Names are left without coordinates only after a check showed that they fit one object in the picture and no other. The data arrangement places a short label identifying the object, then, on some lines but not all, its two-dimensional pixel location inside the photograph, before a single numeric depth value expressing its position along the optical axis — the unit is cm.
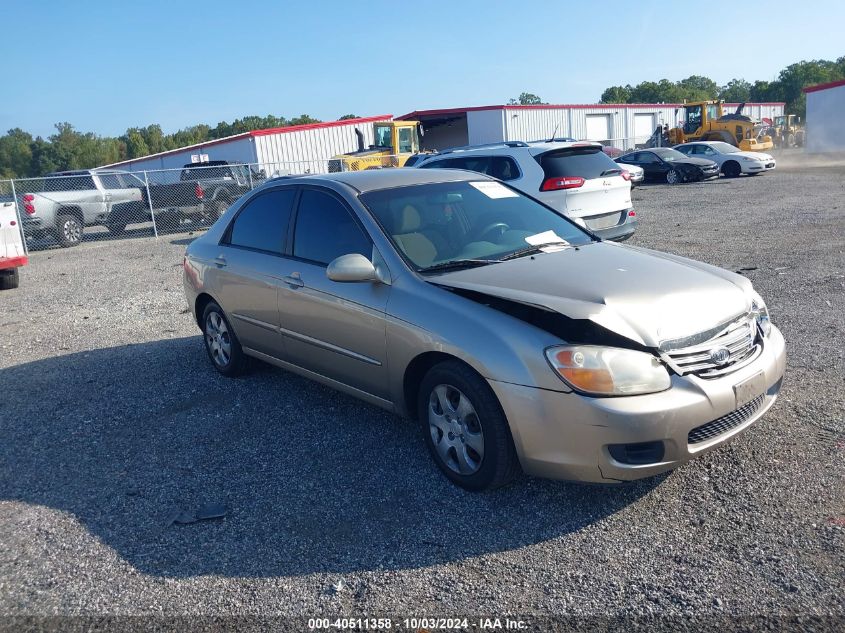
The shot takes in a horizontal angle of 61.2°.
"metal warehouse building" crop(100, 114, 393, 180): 3478
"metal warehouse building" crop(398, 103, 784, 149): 4303
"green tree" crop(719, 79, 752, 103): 11642
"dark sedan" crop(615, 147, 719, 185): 2591
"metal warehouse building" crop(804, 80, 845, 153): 4209
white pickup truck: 1703
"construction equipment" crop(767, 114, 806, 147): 5392
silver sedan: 337
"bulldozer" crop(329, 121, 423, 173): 2496
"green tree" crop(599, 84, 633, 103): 11050
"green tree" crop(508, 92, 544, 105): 13464
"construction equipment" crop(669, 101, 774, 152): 3469
